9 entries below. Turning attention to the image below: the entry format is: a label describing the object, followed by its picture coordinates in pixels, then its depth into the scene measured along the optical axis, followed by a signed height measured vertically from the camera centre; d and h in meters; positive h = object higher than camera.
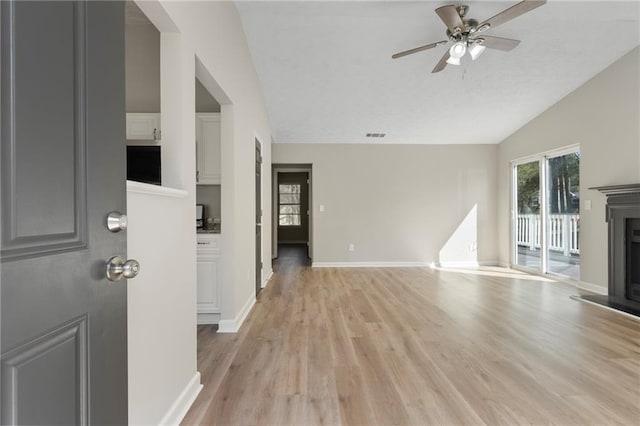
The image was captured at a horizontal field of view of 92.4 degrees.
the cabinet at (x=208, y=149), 3.21 +0.70
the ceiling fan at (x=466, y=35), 2.40 +1.53
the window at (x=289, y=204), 10.00 +0.34
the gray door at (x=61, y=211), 0.53 +0.01
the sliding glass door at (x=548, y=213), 4.45 -0.02
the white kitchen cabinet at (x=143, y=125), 3.01 +0.89
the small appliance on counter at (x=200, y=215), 3.39 +0.00
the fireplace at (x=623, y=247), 3.31 -0.41
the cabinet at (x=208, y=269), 2.78 -0.49
